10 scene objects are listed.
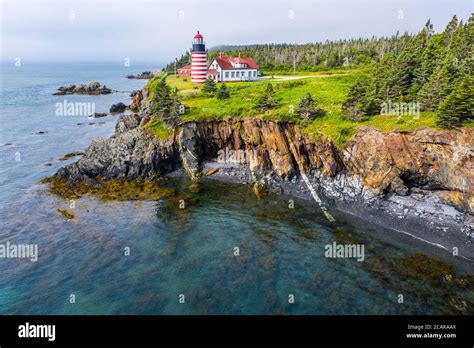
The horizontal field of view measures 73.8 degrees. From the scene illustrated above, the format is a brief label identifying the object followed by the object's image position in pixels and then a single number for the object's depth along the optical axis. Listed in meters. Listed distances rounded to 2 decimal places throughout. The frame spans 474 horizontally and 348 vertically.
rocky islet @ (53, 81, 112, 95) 141.00
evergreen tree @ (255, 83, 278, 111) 50.88
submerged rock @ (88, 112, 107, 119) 93.52
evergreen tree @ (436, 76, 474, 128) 35.16
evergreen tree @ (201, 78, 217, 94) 65.81
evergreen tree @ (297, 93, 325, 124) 46.69
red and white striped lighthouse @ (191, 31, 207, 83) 76.44
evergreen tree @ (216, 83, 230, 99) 61.12
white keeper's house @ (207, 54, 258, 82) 86.11
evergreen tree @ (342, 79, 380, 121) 44.16
